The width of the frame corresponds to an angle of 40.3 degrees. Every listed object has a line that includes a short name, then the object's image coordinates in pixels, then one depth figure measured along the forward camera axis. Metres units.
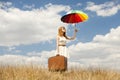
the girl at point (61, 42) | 7.28
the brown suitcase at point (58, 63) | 6.75
